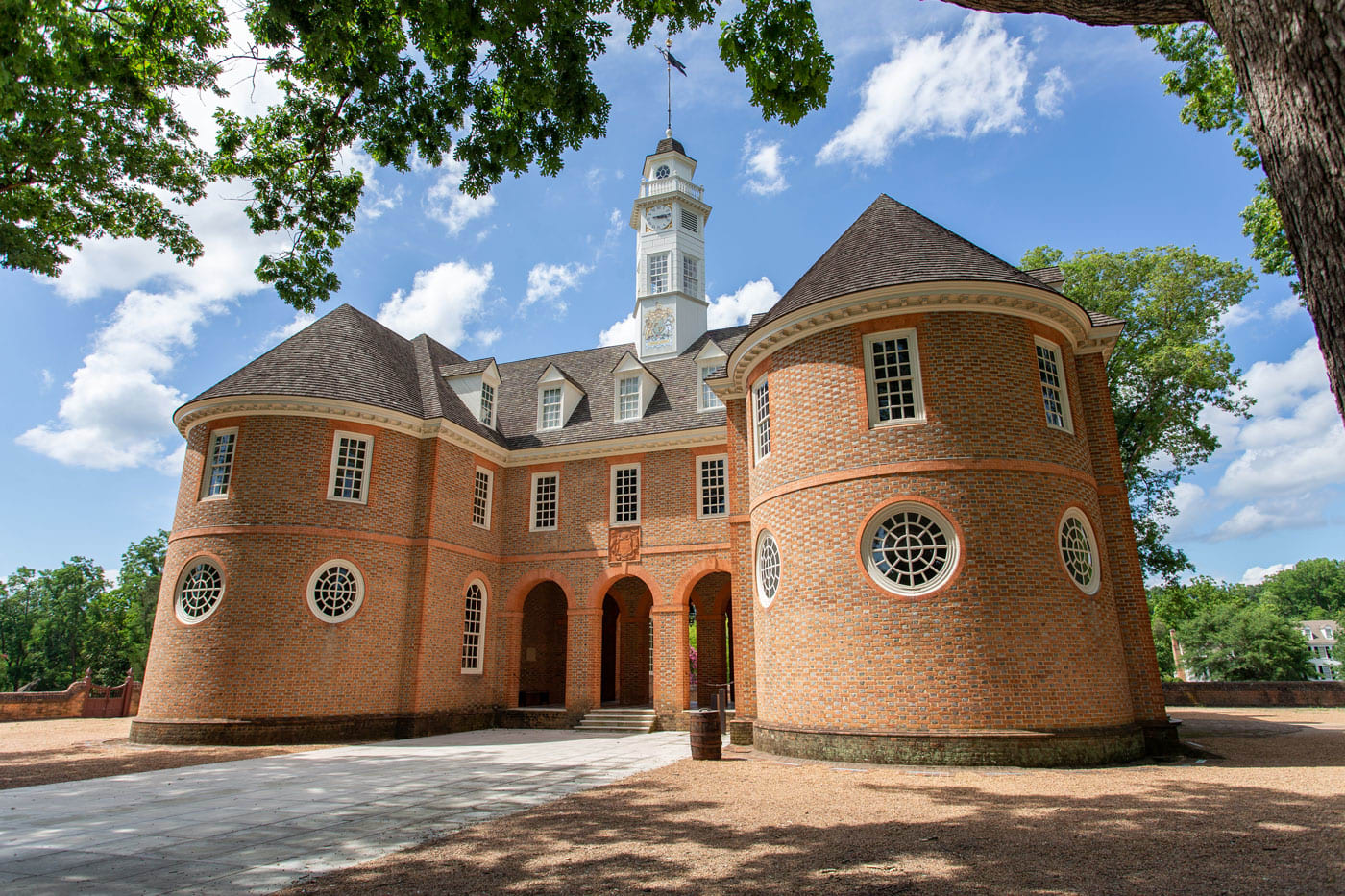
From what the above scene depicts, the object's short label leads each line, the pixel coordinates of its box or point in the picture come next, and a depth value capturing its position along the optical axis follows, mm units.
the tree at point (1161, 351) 25625
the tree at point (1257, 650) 37625
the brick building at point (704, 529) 12523
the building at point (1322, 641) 105875
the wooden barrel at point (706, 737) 13625
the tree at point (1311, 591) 115438
